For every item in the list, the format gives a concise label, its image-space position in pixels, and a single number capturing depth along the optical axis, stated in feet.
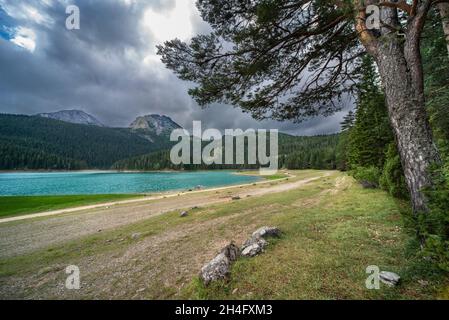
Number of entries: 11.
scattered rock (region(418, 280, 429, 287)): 9.83
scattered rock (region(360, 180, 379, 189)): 45.11
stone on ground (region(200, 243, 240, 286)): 12.77
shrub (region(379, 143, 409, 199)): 28.71
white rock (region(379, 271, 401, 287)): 10.32
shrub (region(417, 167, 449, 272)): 8.40
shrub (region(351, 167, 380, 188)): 44.26
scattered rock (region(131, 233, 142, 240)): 25.71
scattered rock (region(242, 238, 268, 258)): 15.76
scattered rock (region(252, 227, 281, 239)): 19.00
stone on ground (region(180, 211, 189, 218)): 35.73
